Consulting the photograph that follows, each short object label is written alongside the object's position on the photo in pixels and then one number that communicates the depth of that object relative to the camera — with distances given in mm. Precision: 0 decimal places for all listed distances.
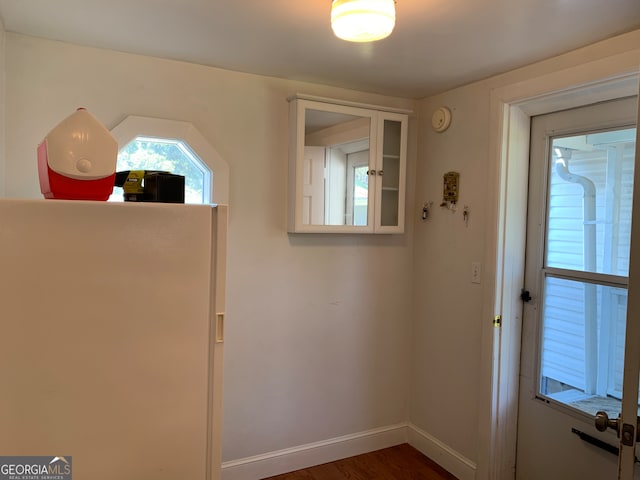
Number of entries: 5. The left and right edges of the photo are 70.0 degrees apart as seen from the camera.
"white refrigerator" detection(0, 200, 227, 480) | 1104
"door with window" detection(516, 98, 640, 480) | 1959
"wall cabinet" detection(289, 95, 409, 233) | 2471
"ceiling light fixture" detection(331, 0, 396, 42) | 1375
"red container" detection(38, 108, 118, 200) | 1211
